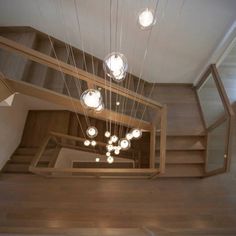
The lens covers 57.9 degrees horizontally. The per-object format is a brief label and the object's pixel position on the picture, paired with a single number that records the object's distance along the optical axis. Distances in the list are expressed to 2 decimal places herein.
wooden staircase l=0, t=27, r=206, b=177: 3.30
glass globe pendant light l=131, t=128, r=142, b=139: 2.78
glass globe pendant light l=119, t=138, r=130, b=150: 2.72
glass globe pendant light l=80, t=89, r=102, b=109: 1.66
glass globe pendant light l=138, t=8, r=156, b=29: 1.79
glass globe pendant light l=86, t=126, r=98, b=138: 2.79
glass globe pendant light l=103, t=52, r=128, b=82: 1.46
